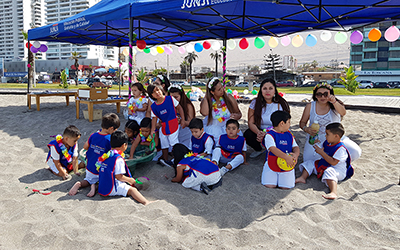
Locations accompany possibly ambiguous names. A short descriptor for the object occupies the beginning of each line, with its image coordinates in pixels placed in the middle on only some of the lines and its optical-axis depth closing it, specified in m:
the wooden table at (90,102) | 7.22
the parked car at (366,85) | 36.28
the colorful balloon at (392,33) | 6.19
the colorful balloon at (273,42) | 7.88
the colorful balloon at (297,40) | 7.45
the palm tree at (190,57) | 74.23
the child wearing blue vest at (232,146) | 3.87
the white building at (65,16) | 110.06
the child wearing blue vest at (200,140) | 3.73
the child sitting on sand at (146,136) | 4.05
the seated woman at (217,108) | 4.41
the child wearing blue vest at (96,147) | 3.15
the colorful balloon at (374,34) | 6.39
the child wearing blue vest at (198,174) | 3.14
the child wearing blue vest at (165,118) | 3.99
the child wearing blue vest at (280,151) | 3.14
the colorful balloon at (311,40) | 7.15
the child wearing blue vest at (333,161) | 3.24
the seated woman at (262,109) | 4.13
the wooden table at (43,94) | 8.87
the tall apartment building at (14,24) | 106.88
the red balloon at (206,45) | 9.25
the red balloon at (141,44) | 6.97
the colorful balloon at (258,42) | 8.02
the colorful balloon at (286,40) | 7.81
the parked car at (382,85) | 37.42
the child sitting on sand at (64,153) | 3.49
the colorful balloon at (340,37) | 6.78
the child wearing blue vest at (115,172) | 2.87
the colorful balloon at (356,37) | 6.74
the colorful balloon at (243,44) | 8.35
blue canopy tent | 5.35
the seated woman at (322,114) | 3.67
